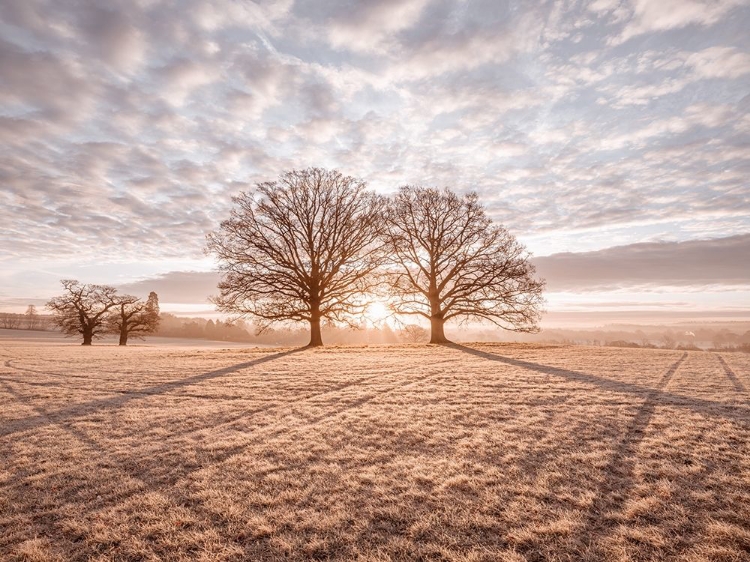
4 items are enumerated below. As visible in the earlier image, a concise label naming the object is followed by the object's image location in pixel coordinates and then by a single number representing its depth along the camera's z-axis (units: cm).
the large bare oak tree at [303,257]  2852
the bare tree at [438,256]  3025
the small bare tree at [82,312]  5234
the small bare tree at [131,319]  5444
